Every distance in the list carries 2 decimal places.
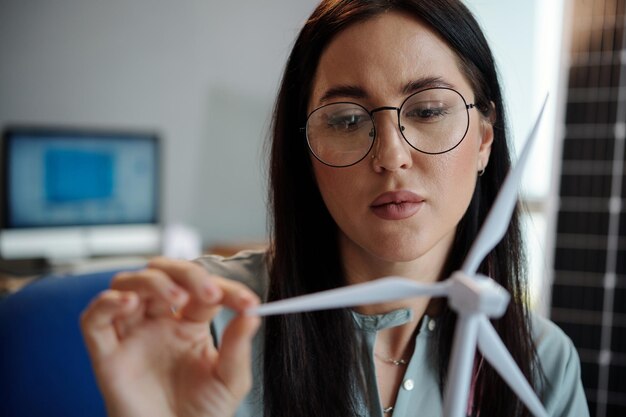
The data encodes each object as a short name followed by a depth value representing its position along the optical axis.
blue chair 0.87
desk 2.68
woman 0.67
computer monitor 2.97
